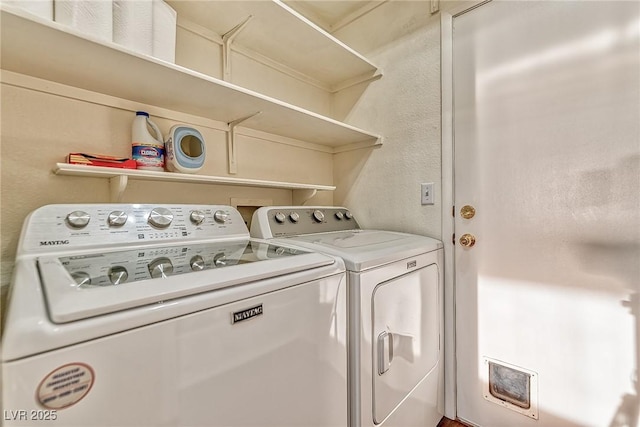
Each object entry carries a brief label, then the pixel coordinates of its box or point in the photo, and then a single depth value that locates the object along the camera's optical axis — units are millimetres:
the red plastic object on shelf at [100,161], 1040
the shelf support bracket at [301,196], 1811
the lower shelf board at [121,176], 1001
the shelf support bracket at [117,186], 1108
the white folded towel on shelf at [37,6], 797
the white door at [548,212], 1151
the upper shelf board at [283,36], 1342
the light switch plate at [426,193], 1666
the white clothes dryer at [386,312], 1025
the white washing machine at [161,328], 465
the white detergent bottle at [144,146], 1197
